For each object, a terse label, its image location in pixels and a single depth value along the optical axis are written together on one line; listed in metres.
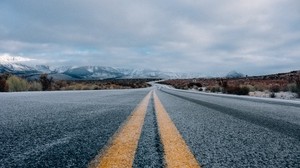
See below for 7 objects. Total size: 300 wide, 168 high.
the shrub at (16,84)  20.60
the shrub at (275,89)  23.98
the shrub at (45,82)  26.26
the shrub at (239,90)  23.00
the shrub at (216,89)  32.31
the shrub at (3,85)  19.35
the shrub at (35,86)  23.72
